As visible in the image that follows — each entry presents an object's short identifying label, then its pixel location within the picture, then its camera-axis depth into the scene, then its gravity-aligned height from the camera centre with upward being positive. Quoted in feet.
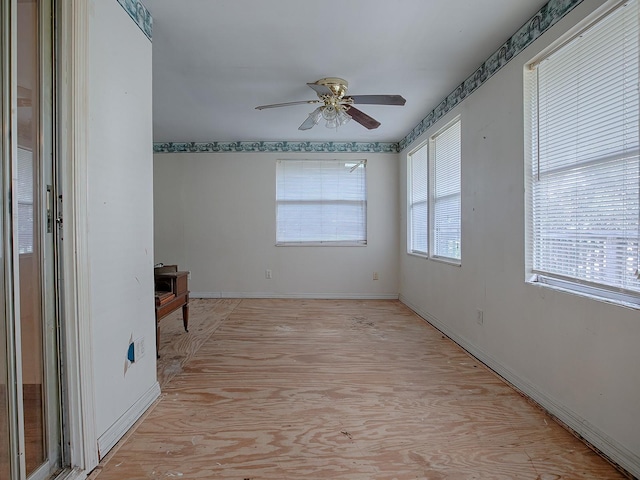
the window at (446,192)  10.09 +1.40
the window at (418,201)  12.84 +1.37
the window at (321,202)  15.74 +1.59
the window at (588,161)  4.70 +1.22
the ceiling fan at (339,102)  8.02 +3.48
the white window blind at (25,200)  3.81 +0.43
